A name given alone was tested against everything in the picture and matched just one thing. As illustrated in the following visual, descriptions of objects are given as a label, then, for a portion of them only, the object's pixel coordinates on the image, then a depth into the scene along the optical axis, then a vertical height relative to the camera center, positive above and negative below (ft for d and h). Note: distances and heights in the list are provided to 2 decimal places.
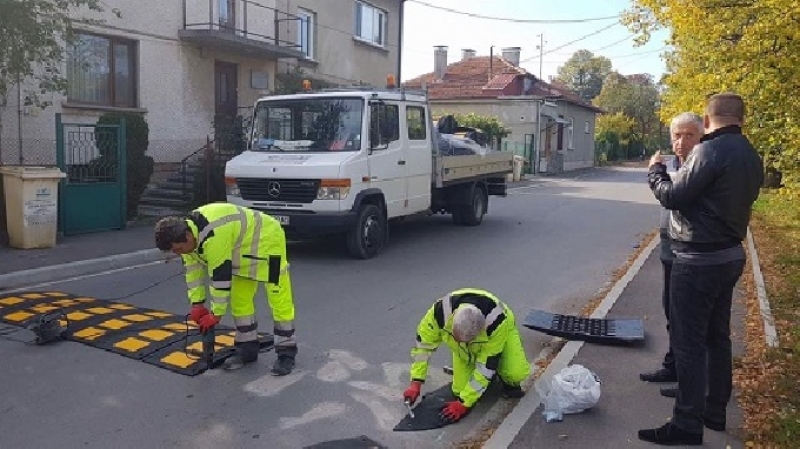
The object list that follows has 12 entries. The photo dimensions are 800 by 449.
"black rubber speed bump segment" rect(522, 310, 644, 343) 20.17 -5.26
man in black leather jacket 12.91 -1.62
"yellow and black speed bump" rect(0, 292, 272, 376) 18.94 -5.76
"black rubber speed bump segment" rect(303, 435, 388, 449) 13.89 -5.90
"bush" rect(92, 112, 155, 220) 42.88 -1.20
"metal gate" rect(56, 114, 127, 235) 36.94 -2.28
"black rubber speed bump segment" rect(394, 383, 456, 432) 14.90 -5.80
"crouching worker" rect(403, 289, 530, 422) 14.92 -4.22
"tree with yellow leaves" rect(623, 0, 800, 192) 26.58 +3.95
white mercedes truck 32.30 -1.04
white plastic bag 14.97 -5.18
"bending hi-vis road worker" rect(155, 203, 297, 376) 16.42 -3.08
